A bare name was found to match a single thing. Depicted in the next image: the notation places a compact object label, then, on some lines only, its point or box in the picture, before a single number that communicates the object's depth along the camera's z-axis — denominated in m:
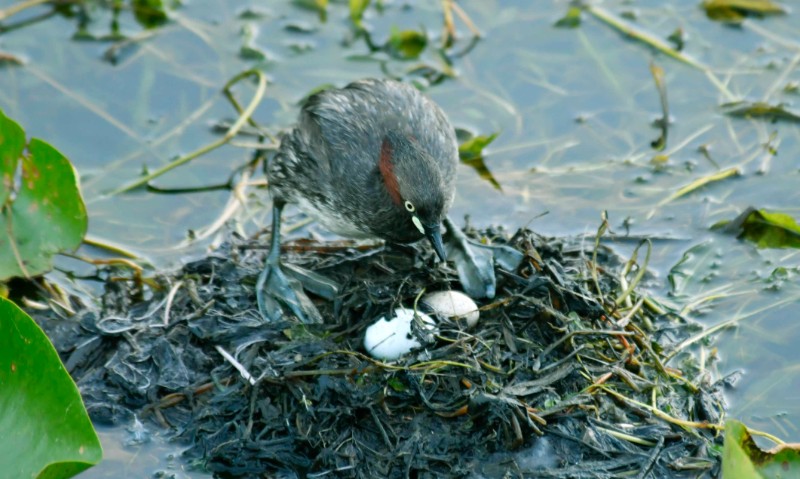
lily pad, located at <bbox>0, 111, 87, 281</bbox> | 13.37
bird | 12.80
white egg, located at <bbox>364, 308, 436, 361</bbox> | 12.14
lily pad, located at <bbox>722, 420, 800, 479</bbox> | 9.11
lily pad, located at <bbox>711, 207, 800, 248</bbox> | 15.33
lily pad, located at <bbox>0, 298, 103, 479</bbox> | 9.64
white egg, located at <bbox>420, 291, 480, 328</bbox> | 12.56
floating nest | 11.59
